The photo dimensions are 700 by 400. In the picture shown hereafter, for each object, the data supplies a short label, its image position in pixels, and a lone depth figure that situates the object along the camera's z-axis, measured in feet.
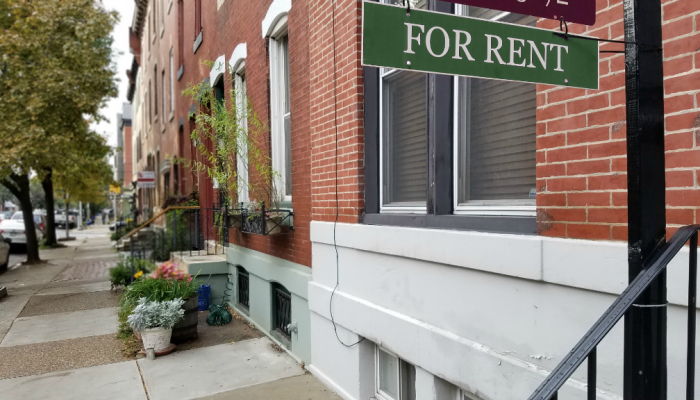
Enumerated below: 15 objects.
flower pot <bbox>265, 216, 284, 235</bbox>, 18.65
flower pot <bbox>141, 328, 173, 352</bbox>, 19.93
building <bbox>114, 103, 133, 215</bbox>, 188.83
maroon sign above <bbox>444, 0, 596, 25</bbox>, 6.12
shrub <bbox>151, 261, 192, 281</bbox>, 22.75
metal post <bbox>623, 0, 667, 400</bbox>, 5.57
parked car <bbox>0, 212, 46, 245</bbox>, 65.87
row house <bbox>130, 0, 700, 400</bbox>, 7.61
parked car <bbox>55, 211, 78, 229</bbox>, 159.67
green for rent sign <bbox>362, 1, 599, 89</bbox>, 6.09
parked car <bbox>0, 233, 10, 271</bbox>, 46.47
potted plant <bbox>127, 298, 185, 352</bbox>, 19.93
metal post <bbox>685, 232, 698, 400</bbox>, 6.06
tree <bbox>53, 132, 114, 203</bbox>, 51.62
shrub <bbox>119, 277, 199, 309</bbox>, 21.50
